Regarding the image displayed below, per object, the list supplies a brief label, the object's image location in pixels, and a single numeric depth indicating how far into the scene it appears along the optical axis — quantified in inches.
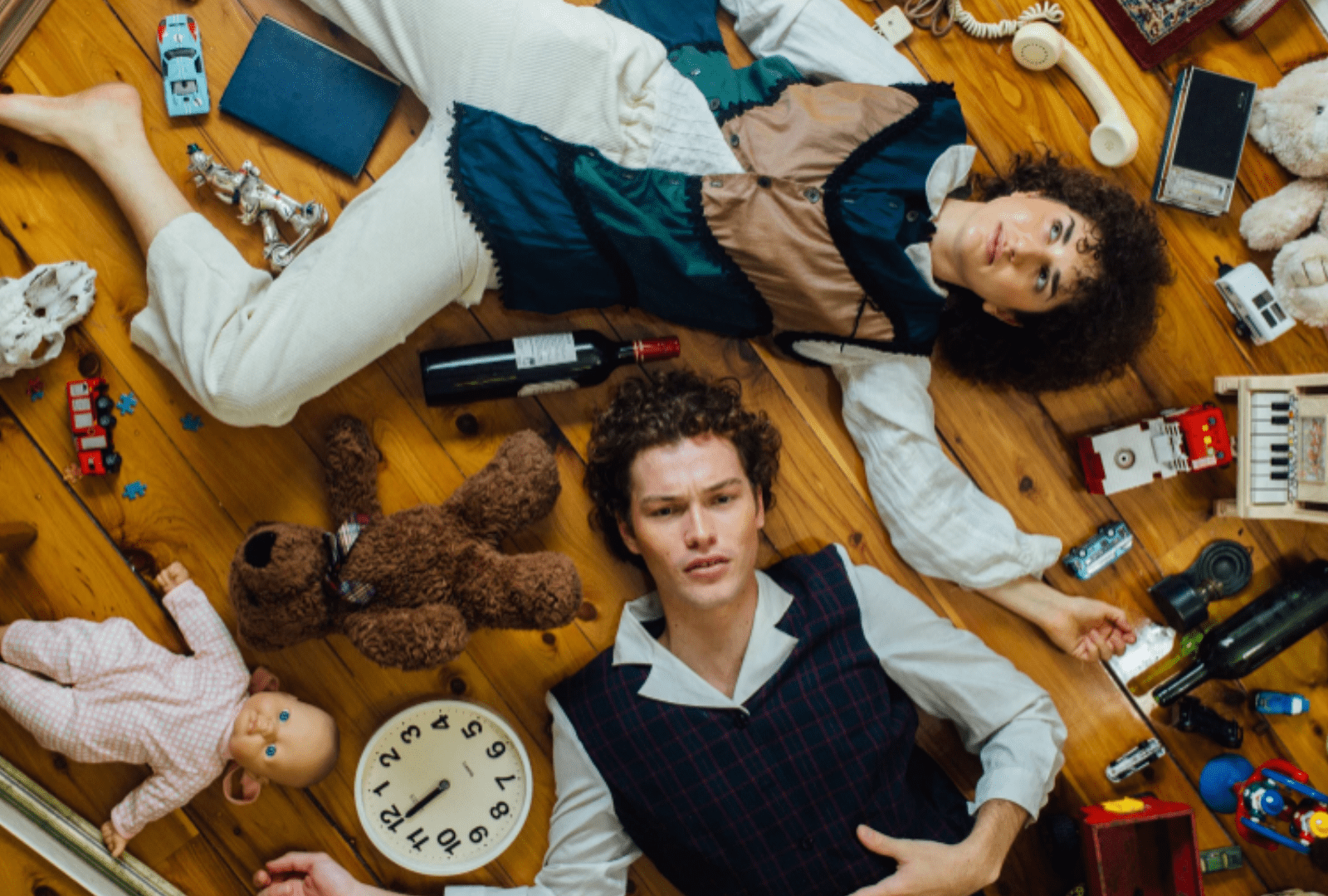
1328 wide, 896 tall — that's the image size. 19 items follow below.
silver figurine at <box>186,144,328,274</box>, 60.8
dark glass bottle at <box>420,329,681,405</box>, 60.4
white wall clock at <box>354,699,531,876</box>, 62.7
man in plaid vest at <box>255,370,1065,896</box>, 58.6
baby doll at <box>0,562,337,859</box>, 58.4
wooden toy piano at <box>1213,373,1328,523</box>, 63.1
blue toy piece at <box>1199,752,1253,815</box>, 68.9
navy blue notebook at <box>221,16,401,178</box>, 60.7
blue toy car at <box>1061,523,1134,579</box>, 67.8
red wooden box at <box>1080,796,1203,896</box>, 62.1
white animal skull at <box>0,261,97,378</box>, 58.1
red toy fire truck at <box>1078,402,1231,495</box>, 65.6
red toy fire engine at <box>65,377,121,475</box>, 60.8
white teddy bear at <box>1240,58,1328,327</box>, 63.9
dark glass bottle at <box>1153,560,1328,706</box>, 66.6
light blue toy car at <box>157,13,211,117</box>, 60.2
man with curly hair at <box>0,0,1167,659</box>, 55.1
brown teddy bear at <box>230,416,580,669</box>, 52.8
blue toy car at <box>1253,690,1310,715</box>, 67.5
